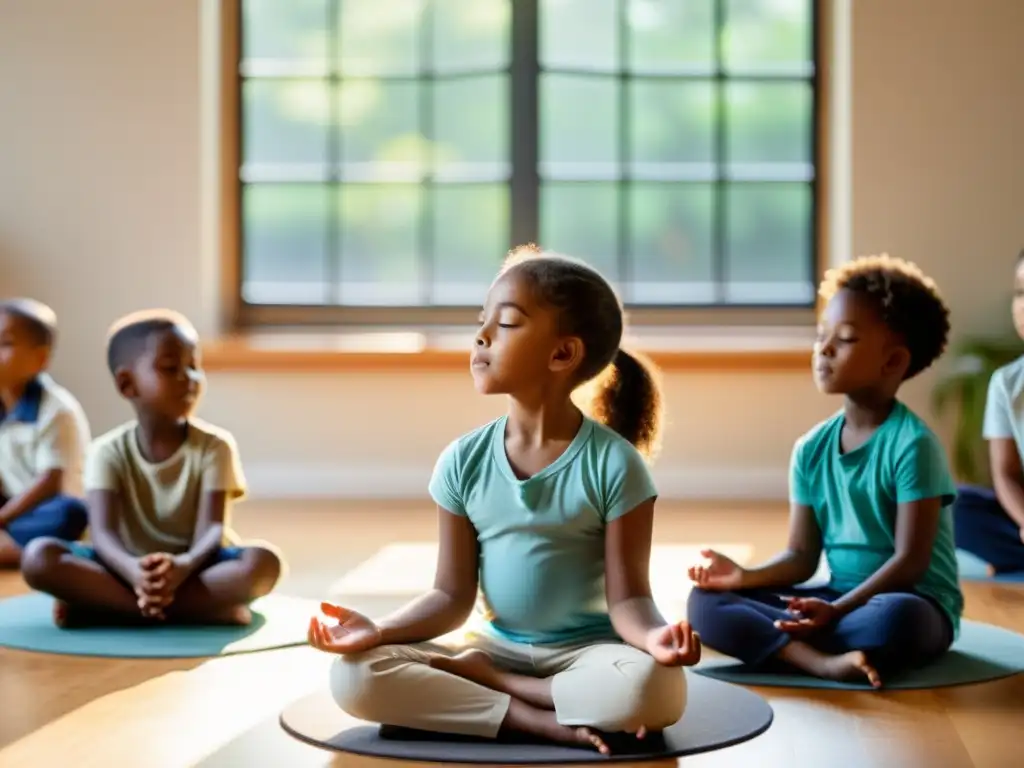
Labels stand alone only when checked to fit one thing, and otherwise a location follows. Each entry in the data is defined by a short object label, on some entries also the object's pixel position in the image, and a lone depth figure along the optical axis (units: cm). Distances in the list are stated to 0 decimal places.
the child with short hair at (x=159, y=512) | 277
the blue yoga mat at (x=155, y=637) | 256
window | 542
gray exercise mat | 189
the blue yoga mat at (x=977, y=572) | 346
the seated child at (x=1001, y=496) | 342
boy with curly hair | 237
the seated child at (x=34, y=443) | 358
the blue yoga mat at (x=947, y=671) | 233
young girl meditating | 197
